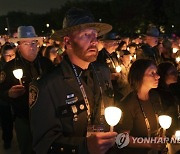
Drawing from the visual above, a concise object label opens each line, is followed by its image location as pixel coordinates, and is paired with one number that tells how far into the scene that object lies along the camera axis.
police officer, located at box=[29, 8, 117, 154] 1.47
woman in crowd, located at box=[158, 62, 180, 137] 2.67
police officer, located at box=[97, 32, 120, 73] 4.20
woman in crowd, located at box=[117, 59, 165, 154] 2.28
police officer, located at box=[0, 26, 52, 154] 2.65
